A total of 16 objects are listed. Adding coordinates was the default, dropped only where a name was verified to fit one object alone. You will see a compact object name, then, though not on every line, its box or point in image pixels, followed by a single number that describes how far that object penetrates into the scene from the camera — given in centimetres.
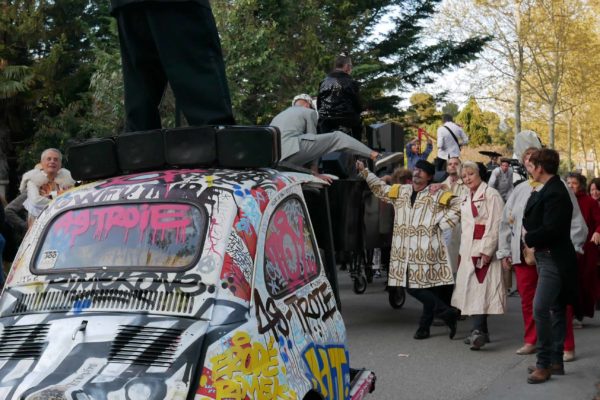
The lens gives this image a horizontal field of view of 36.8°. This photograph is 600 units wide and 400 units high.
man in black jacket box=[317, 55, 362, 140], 1101
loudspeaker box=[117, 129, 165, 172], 468
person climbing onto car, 920
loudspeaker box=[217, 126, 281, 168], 451
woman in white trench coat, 976
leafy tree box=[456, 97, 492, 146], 6594
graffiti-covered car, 357
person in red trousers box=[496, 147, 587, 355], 887
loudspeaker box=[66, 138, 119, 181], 479
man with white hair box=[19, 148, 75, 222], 866
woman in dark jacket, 782
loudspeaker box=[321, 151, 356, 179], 1041
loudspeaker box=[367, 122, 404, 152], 1313
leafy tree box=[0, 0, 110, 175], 2469
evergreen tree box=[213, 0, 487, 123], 2525
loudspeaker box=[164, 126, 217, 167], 456
